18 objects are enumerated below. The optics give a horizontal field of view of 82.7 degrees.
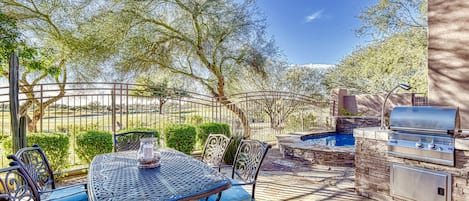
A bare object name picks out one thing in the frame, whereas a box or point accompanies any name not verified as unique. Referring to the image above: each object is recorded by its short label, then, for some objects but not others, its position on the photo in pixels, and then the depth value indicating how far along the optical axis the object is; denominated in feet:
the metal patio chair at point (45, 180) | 7.62
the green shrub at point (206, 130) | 20.40
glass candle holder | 7.68
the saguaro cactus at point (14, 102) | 11.18
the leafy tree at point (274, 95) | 28.49
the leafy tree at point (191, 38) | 22.27
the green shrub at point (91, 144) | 14.88
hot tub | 17.20
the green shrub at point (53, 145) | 13.29
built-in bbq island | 8.62
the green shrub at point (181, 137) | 18.28
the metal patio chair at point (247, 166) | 7.60
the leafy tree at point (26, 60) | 13.16
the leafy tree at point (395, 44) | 33.47
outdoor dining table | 5.55
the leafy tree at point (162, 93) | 20.31
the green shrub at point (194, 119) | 22.67
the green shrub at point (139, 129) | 16.34
